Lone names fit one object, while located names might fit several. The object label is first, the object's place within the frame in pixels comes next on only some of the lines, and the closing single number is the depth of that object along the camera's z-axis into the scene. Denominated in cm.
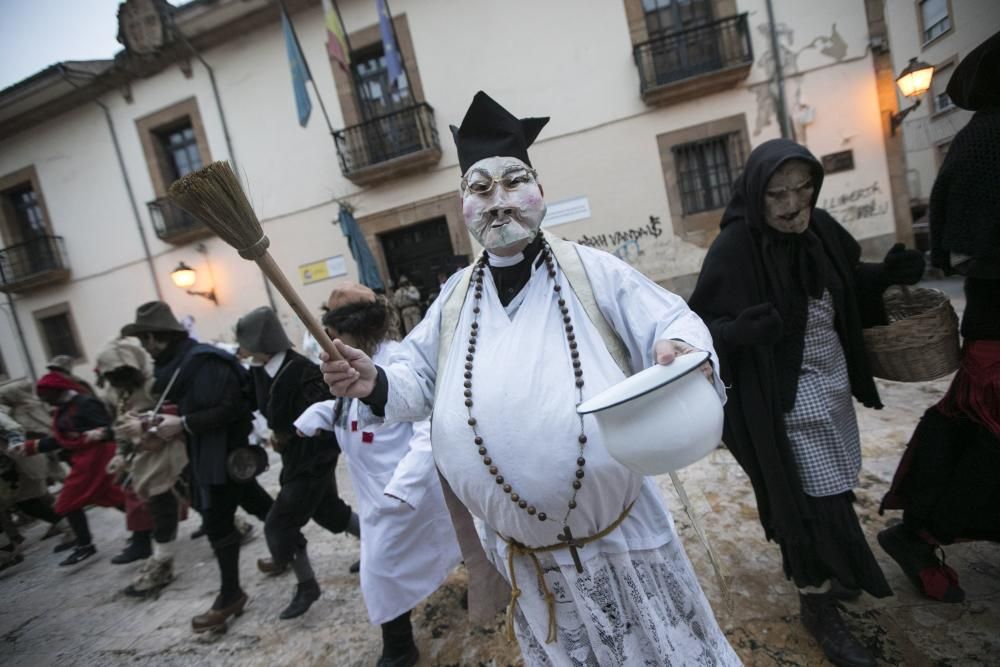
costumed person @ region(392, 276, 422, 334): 820
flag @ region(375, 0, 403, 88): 743
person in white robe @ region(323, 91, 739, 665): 120
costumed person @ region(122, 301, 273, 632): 276
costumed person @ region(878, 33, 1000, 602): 142
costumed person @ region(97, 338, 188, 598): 330
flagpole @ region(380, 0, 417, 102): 786
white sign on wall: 824
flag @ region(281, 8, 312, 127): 787
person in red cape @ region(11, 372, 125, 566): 388
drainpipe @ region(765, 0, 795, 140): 732
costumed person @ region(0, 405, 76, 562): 331
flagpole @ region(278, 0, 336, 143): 771
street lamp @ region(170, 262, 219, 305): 954
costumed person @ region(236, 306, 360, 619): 254
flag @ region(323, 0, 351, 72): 748
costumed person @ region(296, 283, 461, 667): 212
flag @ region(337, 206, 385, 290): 832
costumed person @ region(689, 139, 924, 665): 169
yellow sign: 928
